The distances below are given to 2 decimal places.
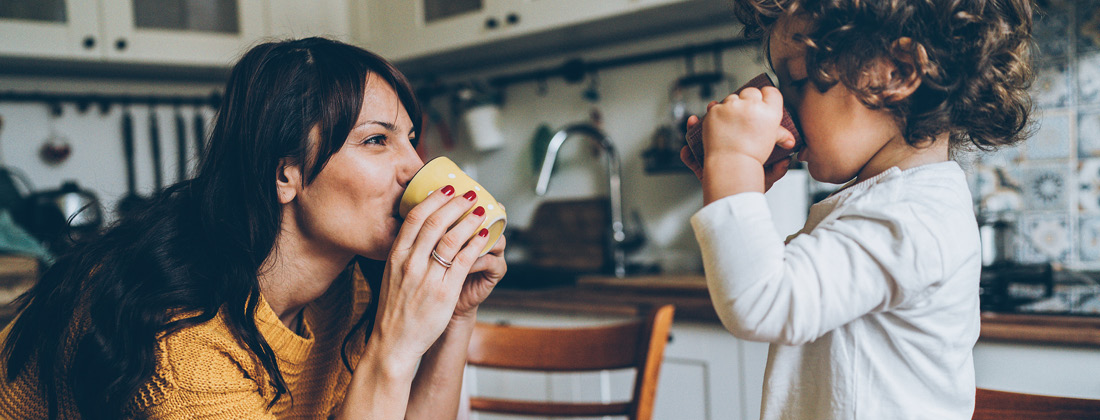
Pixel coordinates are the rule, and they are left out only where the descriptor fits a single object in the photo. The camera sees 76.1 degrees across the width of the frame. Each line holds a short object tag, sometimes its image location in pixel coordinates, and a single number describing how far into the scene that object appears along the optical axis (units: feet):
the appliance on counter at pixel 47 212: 7.55
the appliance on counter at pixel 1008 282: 4.66
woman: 2.55
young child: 1.89
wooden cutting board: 7.64
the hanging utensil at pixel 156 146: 8.80
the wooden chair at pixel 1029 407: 2.47
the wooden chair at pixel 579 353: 3.69
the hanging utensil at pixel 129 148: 8.62
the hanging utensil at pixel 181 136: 8.96
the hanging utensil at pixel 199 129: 8.93
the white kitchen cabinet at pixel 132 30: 7.07
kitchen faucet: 7.25
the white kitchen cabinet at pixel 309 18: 8.37
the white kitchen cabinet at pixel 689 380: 5.20
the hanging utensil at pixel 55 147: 8.14
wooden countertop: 4.06
